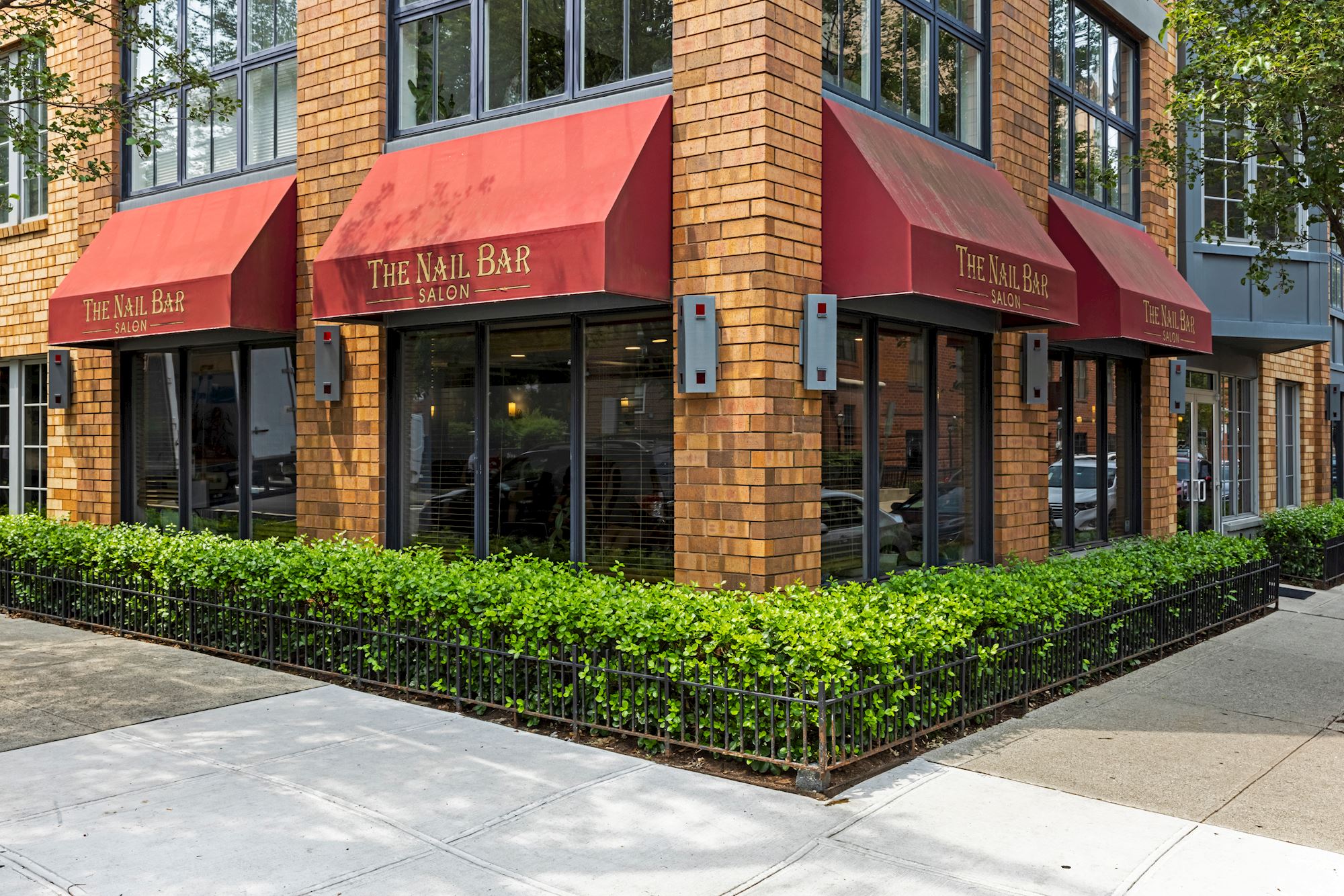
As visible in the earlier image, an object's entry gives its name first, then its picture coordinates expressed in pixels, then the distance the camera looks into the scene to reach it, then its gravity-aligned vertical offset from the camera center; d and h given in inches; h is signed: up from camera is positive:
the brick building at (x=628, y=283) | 301.1 +47.2
